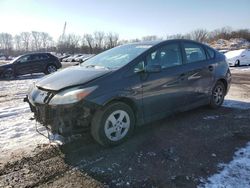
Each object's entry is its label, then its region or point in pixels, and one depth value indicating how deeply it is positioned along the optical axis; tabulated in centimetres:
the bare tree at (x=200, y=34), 6400
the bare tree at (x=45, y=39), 9112
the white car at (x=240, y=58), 1539
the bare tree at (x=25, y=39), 9146
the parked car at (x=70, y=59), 3748
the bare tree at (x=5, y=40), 9214
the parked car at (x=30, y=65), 1211
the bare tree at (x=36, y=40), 9146
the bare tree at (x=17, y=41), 9151
